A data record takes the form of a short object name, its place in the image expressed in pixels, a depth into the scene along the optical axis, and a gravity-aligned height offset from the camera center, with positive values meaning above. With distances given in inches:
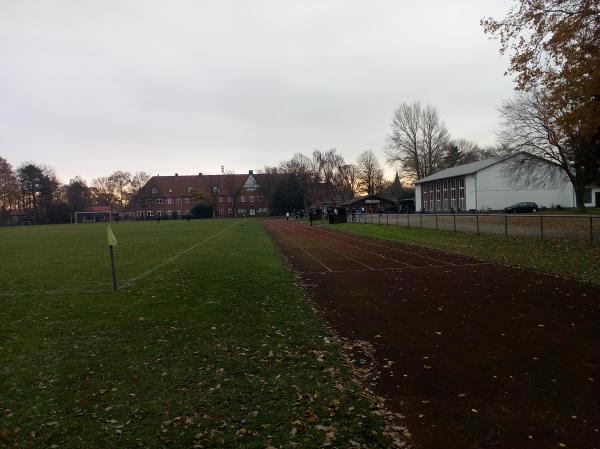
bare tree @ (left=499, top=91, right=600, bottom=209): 1807.6 +156.6
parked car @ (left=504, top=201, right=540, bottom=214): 2330.2 -65.6
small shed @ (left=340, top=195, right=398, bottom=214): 3452.3 -1.8
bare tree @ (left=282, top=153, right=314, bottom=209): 4382.4 +351.0
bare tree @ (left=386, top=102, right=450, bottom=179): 3558.1 +421.0
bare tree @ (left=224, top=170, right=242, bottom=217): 4835.1 +245.5
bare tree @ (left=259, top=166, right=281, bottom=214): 4532.5 +257.4
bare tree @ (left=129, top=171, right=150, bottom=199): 5191.9 +370.6
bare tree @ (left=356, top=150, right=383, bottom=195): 4800.7 +310.1
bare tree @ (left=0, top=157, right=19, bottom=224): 3946.9 +293.0
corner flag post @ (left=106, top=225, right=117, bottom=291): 429.1 -23.6
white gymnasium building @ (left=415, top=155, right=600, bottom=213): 2497.5 +19.1
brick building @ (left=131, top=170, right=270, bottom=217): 4881.9 +175.0
